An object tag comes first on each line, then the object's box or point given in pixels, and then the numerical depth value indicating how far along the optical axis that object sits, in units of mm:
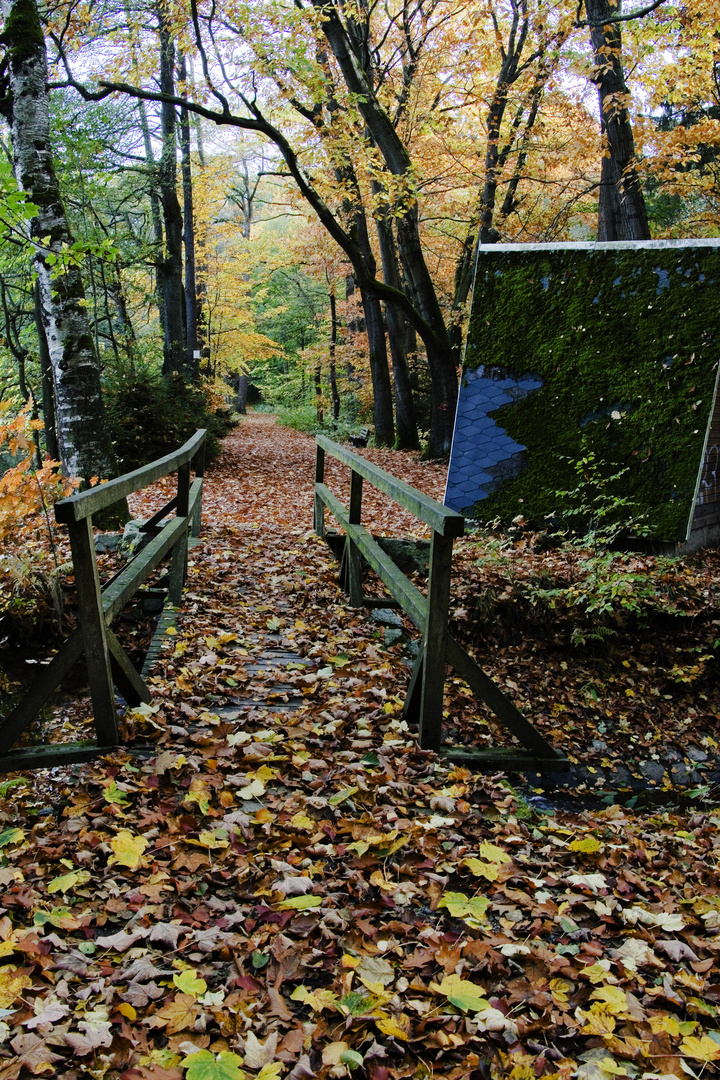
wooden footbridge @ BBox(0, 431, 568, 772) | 3389
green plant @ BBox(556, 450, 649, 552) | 8344
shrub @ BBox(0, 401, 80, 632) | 5520
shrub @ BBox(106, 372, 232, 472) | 13094
